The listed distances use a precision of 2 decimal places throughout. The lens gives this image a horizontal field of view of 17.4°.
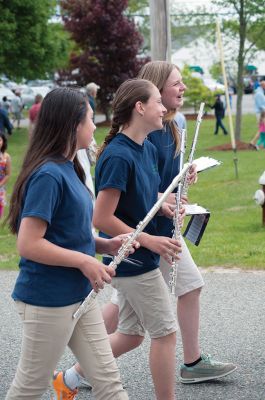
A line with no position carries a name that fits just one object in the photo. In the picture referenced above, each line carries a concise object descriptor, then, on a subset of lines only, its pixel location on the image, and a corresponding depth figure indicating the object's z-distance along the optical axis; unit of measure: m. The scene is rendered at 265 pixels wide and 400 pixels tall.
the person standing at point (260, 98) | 21.95
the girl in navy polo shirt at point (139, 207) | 3.86
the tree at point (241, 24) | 20.95
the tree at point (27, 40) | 25.22
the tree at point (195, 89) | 30.03
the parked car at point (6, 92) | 42.33
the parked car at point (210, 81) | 43.34
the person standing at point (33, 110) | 21.67
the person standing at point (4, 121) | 19.82
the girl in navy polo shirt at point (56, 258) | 3.26
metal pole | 14.08
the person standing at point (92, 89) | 15.32
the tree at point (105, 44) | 31.50
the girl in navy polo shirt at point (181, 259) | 4.48
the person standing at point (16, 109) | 33.50
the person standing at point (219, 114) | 25.80
